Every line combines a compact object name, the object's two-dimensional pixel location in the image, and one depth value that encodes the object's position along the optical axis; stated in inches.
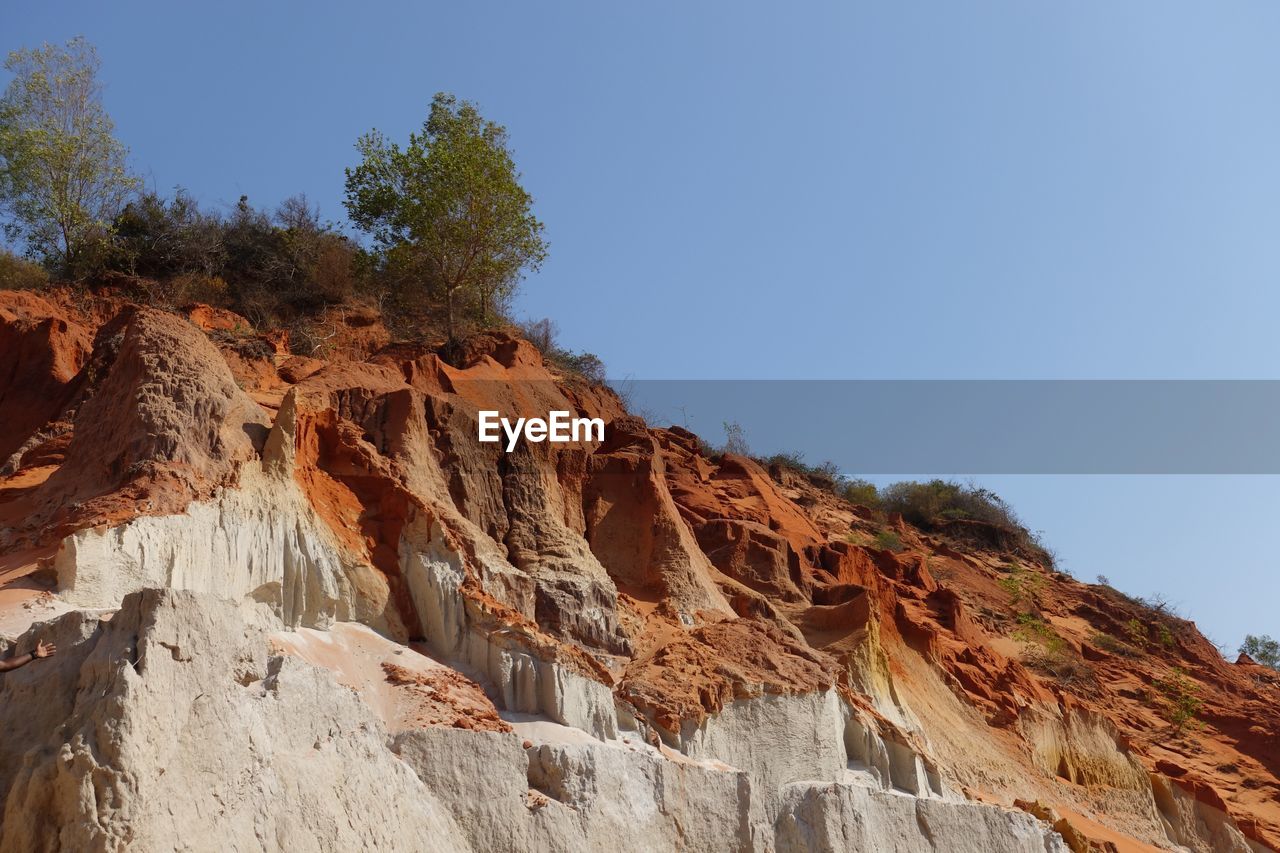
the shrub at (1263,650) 1824.6
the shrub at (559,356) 1305.4
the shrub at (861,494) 1792.6
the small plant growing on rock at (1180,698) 1235.2
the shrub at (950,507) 1843.0
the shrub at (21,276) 1058.1
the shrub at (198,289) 1086.4
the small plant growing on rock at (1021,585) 1490.5
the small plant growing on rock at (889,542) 1501.6
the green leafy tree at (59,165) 1109.7
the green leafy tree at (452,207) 1164.5
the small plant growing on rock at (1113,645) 1408.7
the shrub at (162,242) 1128.8
